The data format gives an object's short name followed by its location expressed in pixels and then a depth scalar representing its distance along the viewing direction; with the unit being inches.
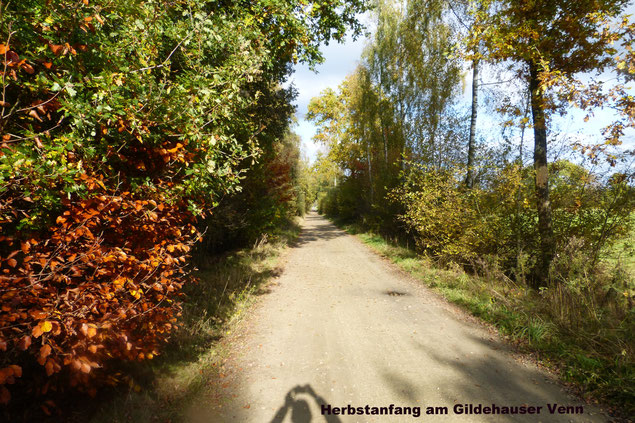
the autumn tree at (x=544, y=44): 219.3
